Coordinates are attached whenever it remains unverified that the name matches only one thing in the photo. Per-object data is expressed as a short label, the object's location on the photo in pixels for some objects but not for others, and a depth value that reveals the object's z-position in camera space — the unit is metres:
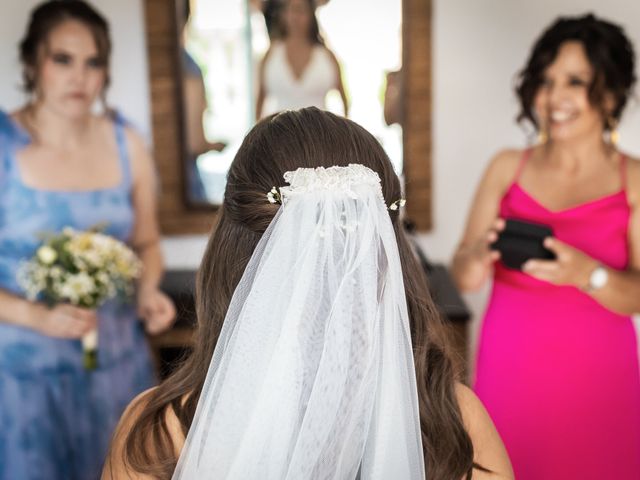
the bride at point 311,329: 1.16
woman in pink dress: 2.18
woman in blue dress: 2.40
